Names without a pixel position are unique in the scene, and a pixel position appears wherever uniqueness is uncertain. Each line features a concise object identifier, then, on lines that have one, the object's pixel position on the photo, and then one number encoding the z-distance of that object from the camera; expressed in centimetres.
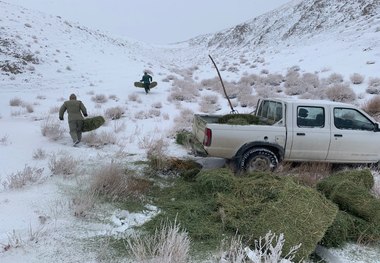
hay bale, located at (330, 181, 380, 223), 507
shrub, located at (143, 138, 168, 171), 760
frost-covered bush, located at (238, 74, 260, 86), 2425
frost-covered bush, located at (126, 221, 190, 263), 354
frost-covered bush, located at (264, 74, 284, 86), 2286
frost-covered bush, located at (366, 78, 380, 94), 1620
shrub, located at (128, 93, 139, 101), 1939
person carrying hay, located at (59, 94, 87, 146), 997
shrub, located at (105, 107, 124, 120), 1496
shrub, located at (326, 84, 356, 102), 1593
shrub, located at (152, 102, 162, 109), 1814
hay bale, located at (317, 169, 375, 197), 582
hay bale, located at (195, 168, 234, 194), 586
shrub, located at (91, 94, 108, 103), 1877
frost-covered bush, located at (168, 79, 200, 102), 2046
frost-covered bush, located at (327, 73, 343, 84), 1958
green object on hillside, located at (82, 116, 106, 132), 1031
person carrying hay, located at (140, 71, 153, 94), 2123
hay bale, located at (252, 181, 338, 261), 429
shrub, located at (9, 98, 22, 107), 1666
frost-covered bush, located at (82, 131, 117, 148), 1018
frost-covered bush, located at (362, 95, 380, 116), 1269
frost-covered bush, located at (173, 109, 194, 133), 1300
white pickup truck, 705
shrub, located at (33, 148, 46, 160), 817
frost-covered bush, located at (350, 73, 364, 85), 1823
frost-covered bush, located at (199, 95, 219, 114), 1732
